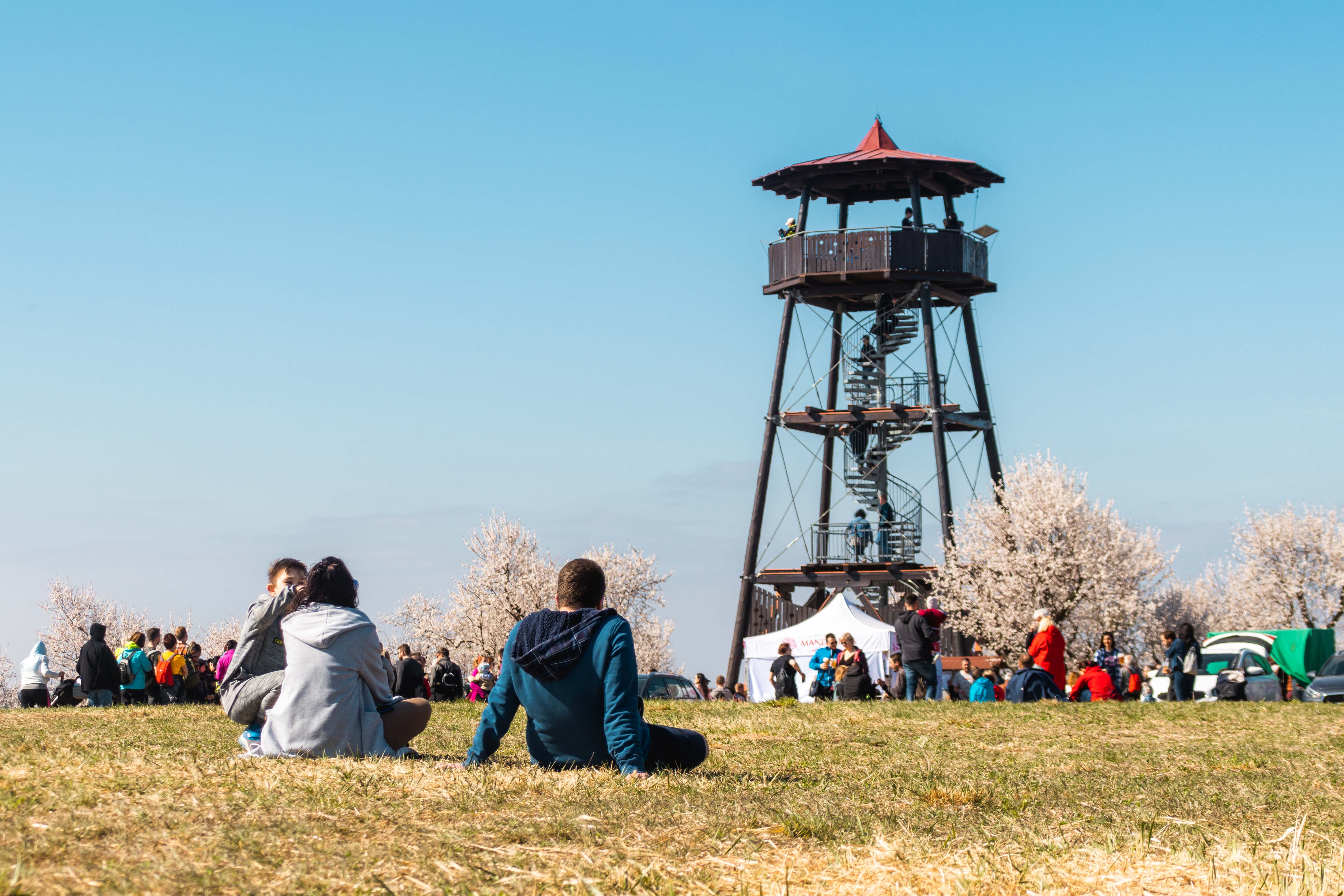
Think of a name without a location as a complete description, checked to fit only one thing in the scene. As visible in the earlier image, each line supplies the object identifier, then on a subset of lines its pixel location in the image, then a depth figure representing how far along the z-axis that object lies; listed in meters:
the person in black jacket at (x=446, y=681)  25.75
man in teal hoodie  7.55
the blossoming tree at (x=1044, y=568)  45.34
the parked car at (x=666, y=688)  28.02
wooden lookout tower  37.75
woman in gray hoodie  7.99
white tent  33.06
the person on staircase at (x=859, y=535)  38.72
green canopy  41.12
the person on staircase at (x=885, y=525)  38.72
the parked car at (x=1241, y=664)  27.52
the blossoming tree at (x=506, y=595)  67.44
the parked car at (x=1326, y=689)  25.05
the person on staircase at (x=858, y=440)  39.22
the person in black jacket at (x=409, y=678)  21.78
